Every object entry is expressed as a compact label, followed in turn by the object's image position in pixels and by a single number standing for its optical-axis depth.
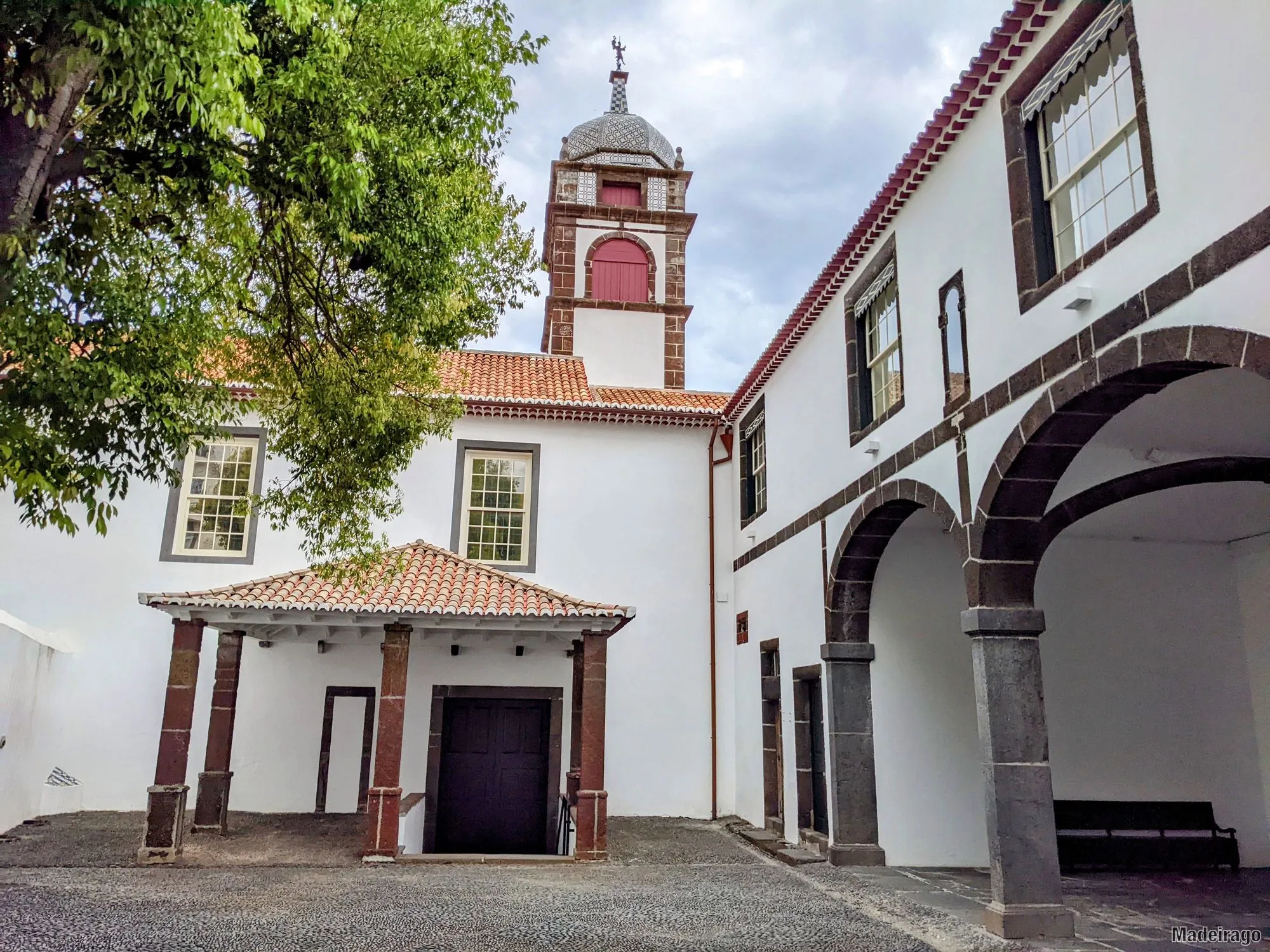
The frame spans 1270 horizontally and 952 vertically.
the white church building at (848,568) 5.48
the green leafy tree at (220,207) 4.50
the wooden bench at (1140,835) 8.95
